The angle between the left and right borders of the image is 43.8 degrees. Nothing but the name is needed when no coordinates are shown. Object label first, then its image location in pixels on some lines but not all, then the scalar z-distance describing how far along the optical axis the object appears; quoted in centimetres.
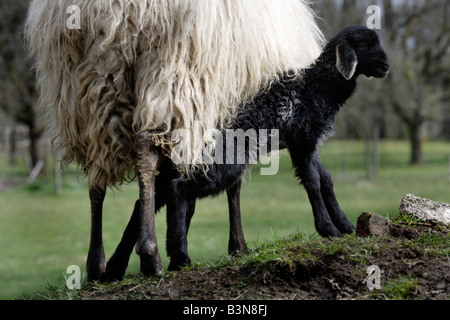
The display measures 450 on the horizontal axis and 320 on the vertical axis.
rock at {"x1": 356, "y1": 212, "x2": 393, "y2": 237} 397
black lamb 412
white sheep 390
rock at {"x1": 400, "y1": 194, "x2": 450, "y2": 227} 425
